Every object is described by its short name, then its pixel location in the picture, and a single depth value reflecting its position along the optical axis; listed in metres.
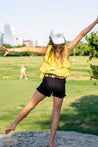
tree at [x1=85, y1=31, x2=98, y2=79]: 7.93
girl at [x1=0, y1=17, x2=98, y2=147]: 4.23
